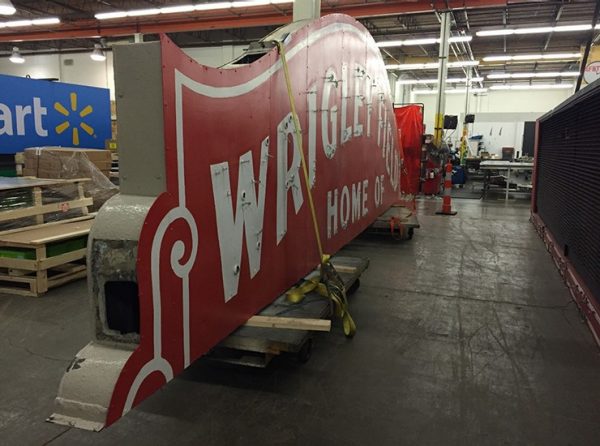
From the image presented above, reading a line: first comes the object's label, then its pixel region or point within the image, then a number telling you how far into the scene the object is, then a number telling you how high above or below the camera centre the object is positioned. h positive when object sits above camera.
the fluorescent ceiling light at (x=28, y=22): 12.86 +3.40
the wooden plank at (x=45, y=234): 4.59 -0.93
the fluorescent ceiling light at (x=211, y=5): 10.89 +3.31
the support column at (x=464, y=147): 17.33 +0.14
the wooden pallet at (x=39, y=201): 4.84 -0.67
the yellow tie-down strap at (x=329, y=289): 3.37 -1.04
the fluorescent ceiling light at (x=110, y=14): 12.10 +3.40
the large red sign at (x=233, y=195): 1.95 -0.27
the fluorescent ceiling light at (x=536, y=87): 25.27 +3.49
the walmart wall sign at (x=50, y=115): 7.00 +0.48
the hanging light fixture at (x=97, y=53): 16.03 +3.11
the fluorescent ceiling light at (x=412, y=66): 17.56 +3.19
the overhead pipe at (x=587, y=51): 5.37 +1.32
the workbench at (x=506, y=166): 12.94 -0.40
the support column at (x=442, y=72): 11.11 +1.87
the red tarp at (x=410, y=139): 11.52 +0.26
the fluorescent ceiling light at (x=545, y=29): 11.59 +3.03
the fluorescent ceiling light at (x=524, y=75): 19.78 +3.40
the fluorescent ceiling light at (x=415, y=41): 12.73 +3.13
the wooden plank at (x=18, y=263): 4.57 -1.16
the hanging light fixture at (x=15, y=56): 16.84 +3.10
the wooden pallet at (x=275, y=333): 2.73 -1.11
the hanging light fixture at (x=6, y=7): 8.72 +2.51
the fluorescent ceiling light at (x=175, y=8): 11.41 +3.33
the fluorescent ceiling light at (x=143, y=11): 11.54 +3.30
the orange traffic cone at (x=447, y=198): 10.05 -1.04
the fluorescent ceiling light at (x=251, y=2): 10.41 +3.23
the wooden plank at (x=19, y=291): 4.57 -1.44
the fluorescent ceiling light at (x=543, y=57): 16.30 +3.39
